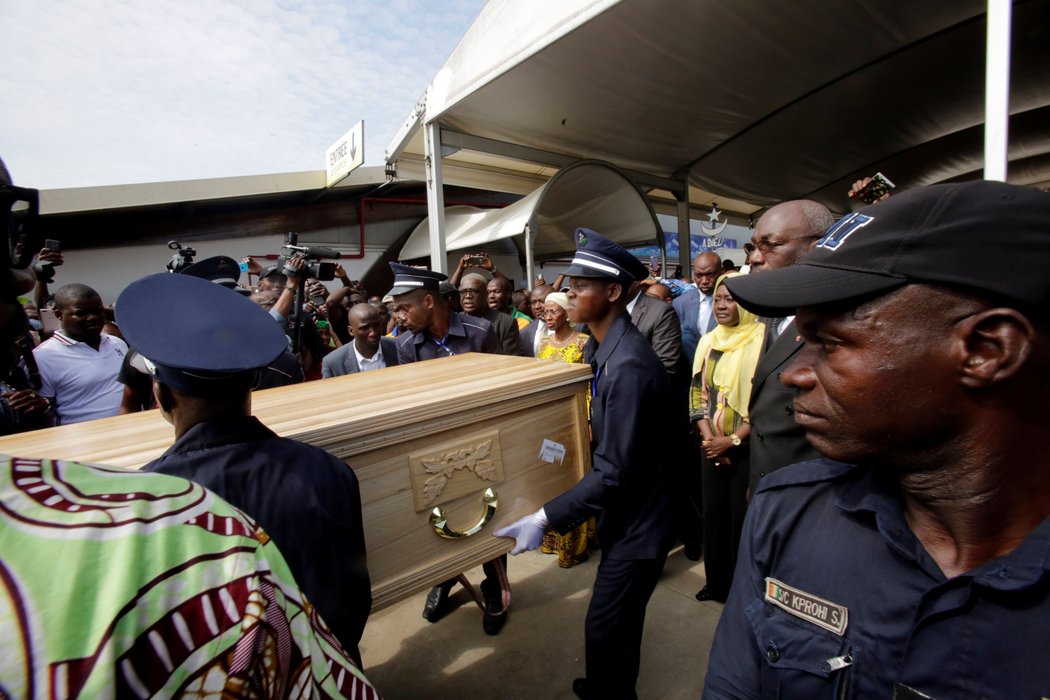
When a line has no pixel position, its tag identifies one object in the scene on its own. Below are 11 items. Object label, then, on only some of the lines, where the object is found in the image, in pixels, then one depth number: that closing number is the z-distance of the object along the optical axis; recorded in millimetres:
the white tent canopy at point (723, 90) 4516
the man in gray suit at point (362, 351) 3510
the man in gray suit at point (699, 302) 4234
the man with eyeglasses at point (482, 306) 4234
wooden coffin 1333
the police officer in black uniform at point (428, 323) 3207
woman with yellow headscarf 2604
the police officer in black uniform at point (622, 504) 1703
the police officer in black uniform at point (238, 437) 1052
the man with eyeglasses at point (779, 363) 1892
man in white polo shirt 3260
